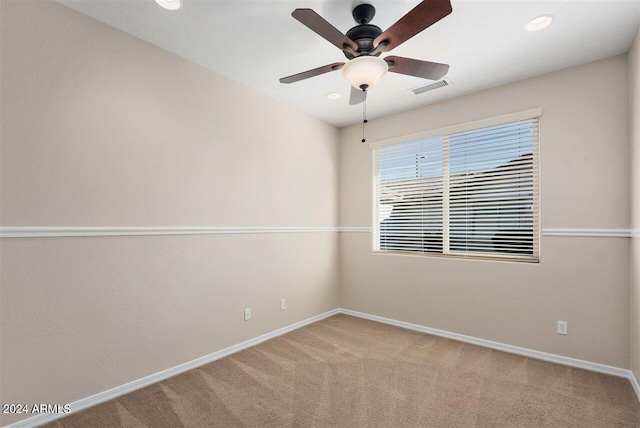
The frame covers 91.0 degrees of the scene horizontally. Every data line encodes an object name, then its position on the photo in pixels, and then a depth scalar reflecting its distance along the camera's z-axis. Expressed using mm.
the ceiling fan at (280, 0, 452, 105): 1720
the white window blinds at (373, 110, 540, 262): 3025
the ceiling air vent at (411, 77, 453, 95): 3029
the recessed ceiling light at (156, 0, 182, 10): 1984
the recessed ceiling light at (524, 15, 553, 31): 2119
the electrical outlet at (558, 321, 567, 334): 2753
